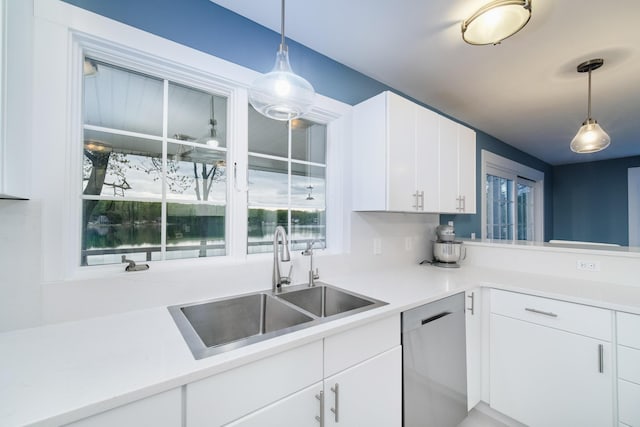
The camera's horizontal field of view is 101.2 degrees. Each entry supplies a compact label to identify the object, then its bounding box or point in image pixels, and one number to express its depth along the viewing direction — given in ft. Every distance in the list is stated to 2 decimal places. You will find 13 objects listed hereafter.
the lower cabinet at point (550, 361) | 4.43
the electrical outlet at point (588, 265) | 5.76
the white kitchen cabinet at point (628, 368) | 4.11
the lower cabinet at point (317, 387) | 2.52
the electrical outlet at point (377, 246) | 6.87
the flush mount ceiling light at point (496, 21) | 4.23
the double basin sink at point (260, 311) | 3.94
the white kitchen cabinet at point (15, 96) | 2.59
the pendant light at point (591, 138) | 6.88
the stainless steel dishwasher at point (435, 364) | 4.27
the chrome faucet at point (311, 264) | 5.29
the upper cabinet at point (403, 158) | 5.71
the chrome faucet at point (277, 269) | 4.70
